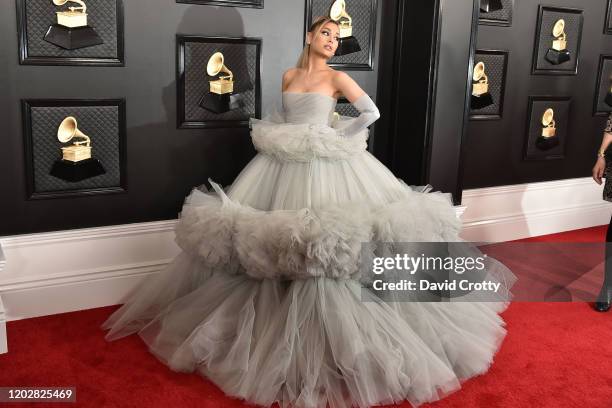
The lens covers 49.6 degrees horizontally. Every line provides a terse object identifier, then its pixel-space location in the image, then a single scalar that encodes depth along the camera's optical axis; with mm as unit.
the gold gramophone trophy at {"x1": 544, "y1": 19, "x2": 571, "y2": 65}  4891
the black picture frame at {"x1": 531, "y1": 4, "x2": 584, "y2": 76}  4785
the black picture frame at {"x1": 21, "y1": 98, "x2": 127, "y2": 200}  3262
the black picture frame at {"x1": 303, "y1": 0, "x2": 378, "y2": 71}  4012
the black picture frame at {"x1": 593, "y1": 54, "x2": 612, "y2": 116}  5250
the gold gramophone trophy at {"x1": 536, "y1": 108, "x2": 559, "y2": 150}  5052
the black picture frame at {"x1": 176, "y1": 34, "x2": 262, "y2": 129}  3553
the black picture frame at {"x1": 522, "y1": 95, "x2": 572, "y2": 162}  4966
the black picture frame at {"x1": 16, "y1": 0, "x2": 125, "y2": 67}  3143
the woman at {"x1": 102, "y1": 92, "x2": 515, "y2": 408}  2674
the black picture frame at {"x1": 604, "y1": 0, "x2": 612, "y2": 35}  5133
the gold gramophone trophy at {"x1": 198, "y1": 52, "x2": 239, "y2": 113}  3643
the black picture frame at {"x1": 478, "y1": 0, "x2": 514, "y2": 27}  4477
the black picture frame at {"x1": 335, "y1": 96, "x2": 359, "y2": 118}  4062
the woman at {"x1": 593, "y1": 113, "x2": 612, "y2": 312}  3742
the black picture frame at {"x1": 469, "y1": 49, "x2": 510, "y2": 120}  4645
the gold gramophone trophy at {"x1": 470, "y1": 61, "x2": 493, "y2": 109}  4543
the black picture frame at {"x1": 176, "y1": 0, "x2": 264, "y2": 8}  3524
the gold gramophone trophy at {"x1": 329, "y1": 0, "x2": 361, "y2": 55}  3906
